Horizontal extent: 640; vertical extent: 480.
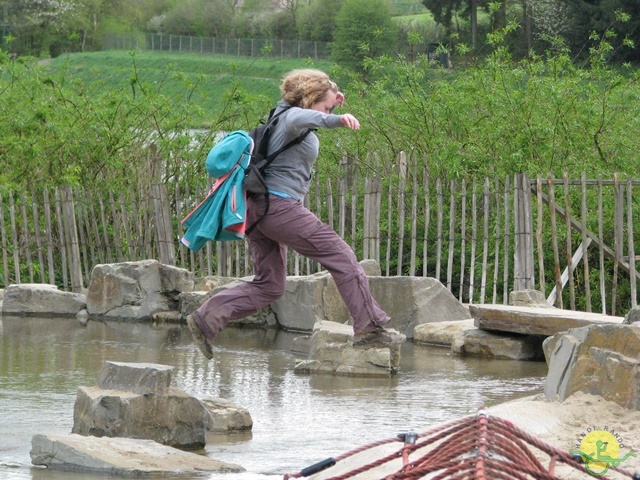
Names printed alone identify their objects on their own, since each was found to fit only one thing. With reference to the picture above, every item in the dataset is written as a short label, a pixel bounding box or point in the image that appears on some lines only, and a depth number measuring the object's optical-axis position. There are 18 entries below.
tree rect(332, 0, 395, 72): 56.08
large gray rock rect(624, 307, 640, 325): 12.31
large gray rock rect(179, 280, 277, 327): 19.34
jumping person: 12.48
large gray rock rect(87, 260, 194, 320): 20.09
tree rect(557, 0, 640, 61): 59.69
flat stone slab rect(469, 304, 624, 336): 15.24
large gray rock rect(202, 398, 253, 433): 10.66
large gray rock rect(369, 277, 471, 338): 17.89
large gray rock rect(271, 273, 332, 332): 18.43
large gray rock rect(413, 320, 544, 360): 16.06
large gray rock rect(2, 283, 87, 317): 20.40
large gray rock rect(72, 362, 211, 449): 9.97
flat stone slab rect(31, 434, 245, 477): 8.79
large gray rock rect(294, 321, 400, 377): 14.08
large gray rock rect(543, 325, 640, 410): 9.44
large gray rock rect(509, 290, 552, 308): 17.45
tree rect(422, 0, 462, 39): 90.81
